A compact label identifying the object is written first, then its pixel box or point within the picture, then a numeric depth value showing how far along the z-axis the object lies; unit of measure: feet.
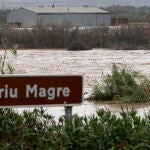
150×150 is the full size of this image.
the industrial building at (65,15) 256.52
